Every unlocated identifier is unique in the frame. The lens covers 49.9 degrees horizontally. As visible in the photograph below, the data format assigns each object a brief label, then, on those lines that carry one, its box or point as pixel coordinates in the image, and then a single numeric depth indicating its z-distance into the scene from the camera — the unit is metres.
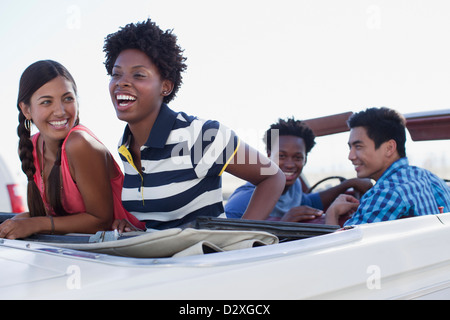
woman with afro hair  2.26
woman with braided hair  2.22
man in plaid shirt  2.30
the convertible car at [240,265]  1.13
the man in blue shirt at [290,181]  3.21
